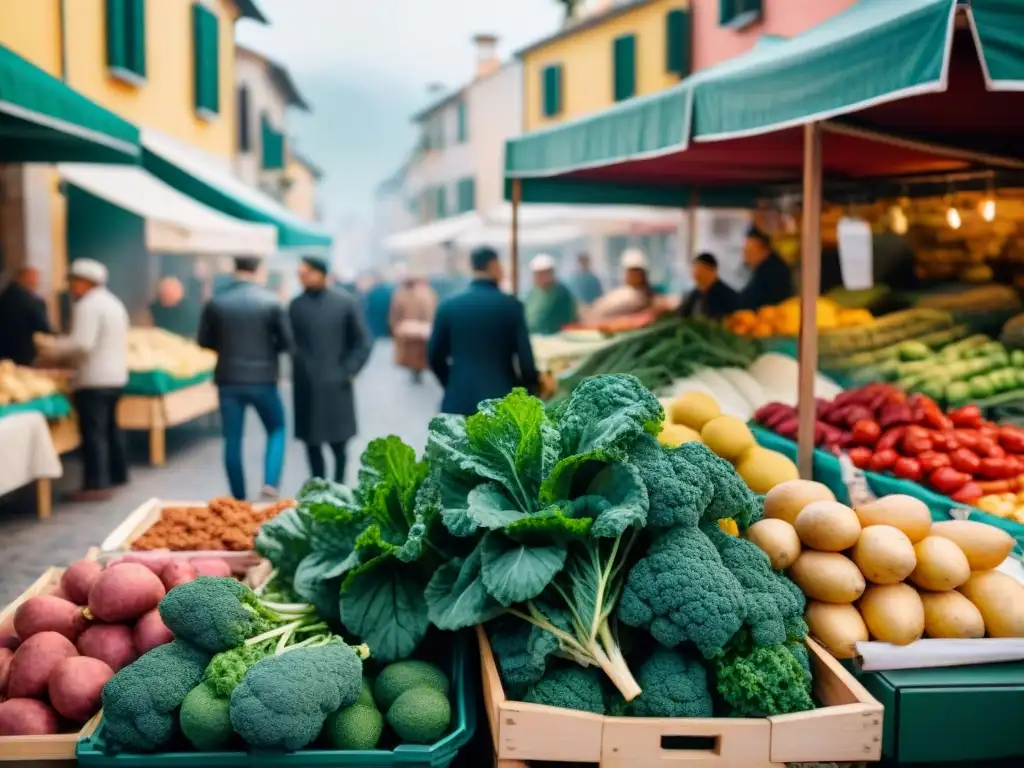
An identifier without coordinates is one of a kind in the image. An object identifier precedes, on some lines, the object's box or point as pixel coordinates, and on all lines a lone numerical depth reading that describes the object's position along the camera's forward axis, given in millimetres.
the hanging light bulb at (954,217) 7645
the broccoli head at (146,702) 2732
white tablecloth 6984
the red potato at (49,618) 3312
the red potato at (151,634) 3166
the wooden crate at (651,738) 2678
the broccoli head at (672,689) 2717
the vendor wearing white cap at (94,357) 8094
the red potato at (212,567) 3852
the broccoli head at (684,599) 2693
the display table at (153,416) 9883
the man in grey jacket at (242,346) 7660
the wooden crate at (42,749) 2838
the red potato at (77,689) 2959
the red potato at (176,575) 3486
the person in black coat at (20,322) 9125
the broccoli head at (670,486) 2854
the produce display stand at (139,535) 4086
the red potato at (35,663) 3070
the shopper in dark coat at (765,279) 9023
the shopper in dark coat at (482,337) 6707
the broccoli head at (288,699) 2637
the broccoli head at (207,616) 2900
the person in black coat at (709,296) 8641
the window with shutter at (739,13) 13953
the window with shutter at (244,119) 23984
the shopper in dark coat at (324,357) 7758
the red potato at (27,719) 2920
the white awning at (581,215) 14234
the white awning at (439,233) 17344
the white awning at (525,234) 17000
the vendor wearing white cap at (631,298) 11578
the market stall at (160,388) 9797
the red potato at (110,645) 3170
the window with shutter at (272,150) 25266
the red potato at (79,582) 3510
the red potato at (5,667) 3172
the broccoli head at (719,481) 3061
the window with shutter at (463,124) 37969
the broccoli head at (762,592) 2836
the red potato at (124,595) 3240
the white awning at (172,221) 10711
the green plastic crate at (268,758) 2732
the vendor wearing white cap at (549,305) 12125
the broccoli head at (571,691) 2723
